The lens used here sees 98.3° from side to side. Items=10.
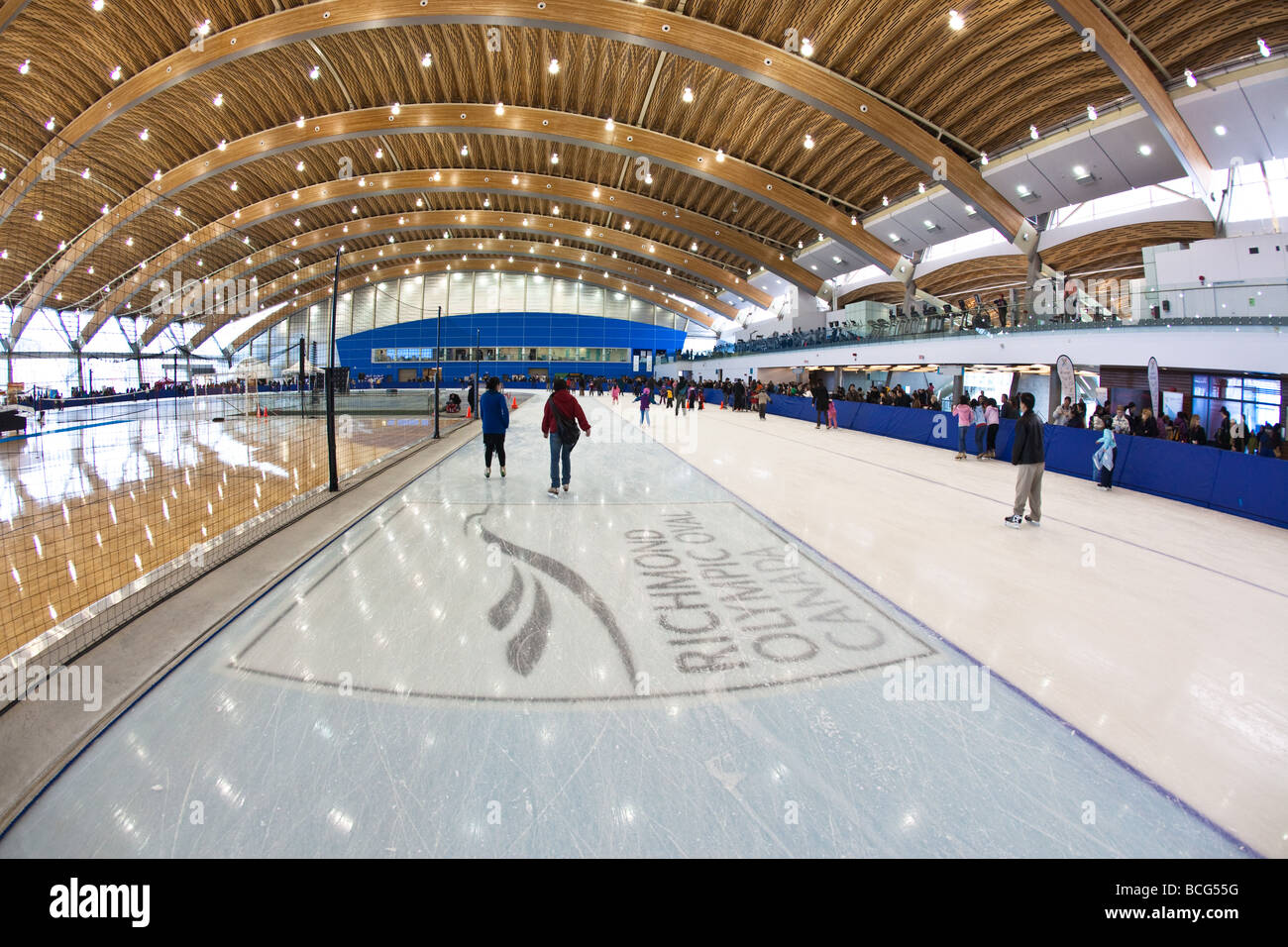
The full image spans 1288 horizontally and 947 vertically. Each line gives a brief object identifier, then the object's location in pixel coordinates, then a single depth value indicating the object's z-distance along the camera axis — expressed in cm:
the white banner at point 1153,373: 1093
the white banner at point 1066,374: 1268
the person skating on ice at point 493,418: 865
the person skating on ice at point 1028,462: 679
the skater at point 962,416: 1375
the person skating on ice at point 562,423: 787
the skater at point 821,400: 2114
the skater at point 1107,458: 975
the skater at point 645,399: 2171
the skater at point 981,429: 1386
